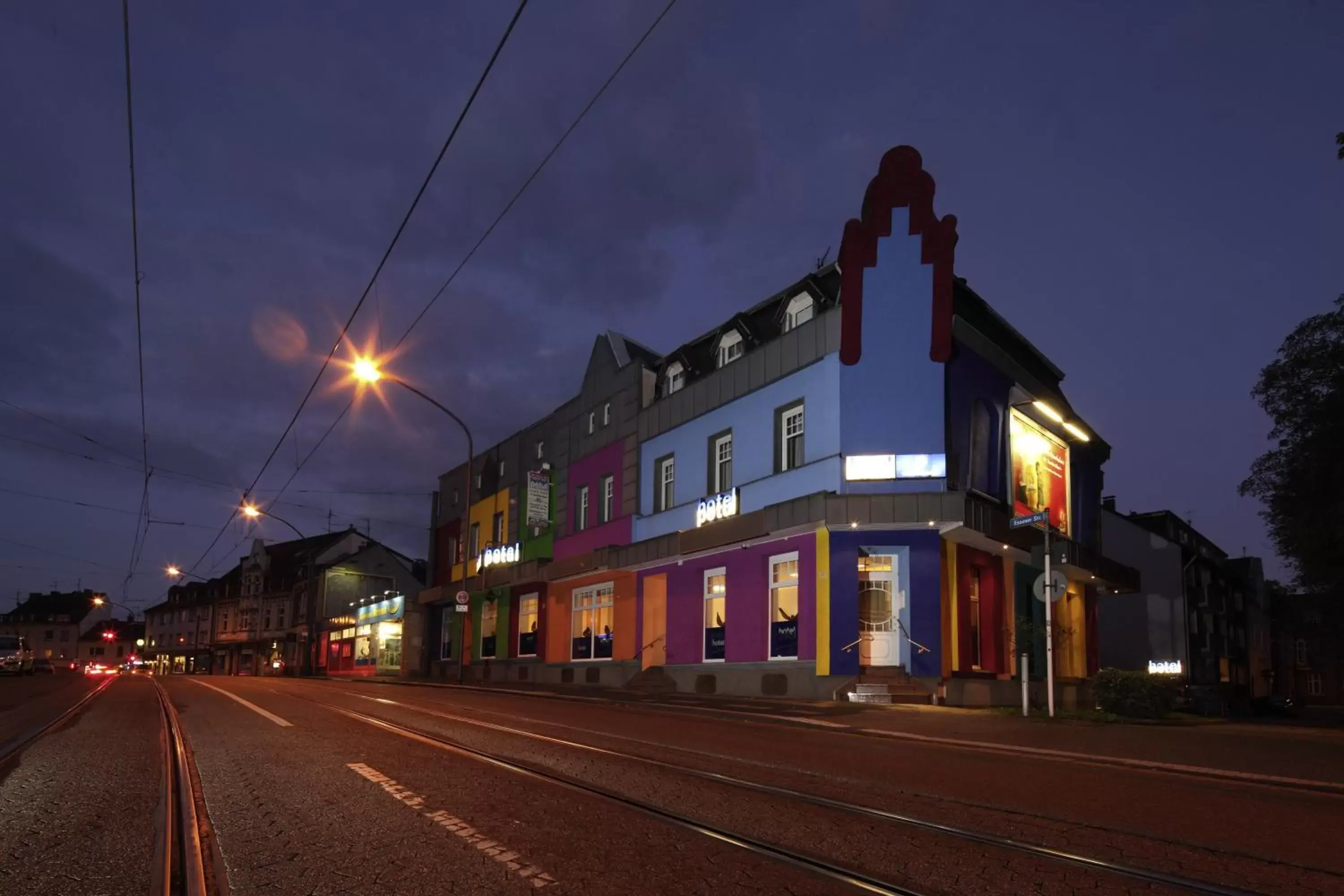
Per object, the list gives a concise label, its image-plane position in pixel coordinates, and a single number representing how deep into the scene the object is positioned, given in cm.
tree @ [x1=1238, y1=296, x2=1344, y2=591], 2756
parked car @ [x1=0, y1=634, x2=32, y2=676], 4569
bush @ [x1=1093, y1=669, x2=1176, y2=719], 1939
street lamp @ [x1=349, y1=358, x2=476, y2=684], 2275
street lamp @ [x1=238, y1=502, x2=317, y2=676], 6194
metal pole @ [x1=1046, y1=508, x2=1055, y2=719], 1731
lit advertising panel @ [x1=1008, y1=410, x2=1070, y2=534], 2667
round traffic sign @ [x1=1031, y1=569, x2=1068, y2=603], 1730
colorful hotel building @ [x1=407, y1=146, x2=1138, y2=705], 2264
